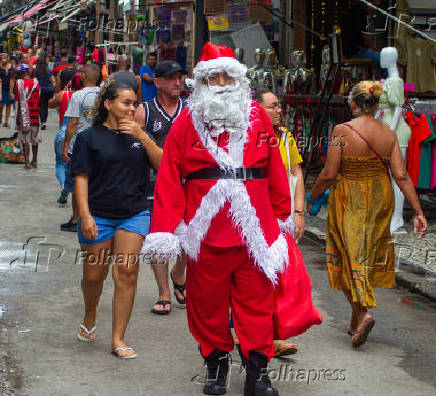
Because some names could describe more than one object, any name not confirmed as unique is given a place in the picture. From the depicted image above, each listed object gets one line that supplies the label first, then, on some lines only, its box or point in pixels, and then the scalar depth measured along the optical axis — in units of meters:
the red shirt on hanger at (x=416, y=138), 10.34
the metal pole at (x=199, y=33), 13.10
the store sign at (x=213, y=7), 14.66
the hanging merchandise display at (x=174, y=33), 21.53
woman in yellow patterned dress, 5.91
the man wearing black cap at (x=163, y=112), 6.56
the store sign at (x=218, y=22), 16.78
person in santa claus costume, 4.71
